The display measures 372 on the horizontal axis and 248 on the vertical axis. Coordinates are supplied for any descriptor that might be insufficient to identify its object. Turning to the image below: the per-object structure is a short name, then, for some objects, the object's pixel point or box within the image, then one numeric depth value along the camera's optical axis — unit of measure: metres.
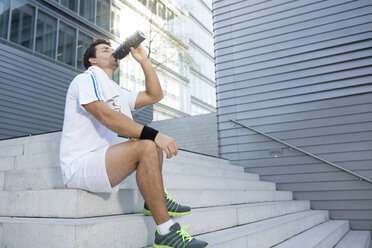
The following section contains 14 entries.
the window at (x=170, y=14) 10.09
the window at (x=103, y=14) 10.17
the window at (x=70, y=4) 9.14
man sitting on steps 1.68
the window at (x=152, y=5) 9.75
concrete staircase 1.71
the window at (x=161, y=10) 9.87
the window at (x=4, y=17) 7.24
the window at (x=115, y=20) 10.59
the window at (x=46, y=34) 8.21
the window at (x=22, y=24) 7.55
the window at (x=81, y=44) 9.27
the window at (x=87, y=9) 9.77
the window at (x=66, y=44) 8.79
